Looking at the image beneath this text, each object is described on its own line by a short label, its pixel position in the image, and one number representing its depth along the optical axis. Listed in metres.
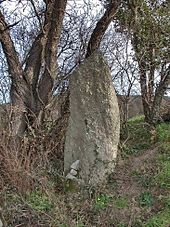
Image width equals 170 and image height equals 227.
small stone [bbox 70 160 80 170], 3.89
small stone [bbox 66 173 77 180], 3.83
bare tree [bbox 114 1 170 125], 4.80
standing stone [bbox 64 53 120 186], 3.86
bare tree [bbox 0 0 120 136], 4.44
